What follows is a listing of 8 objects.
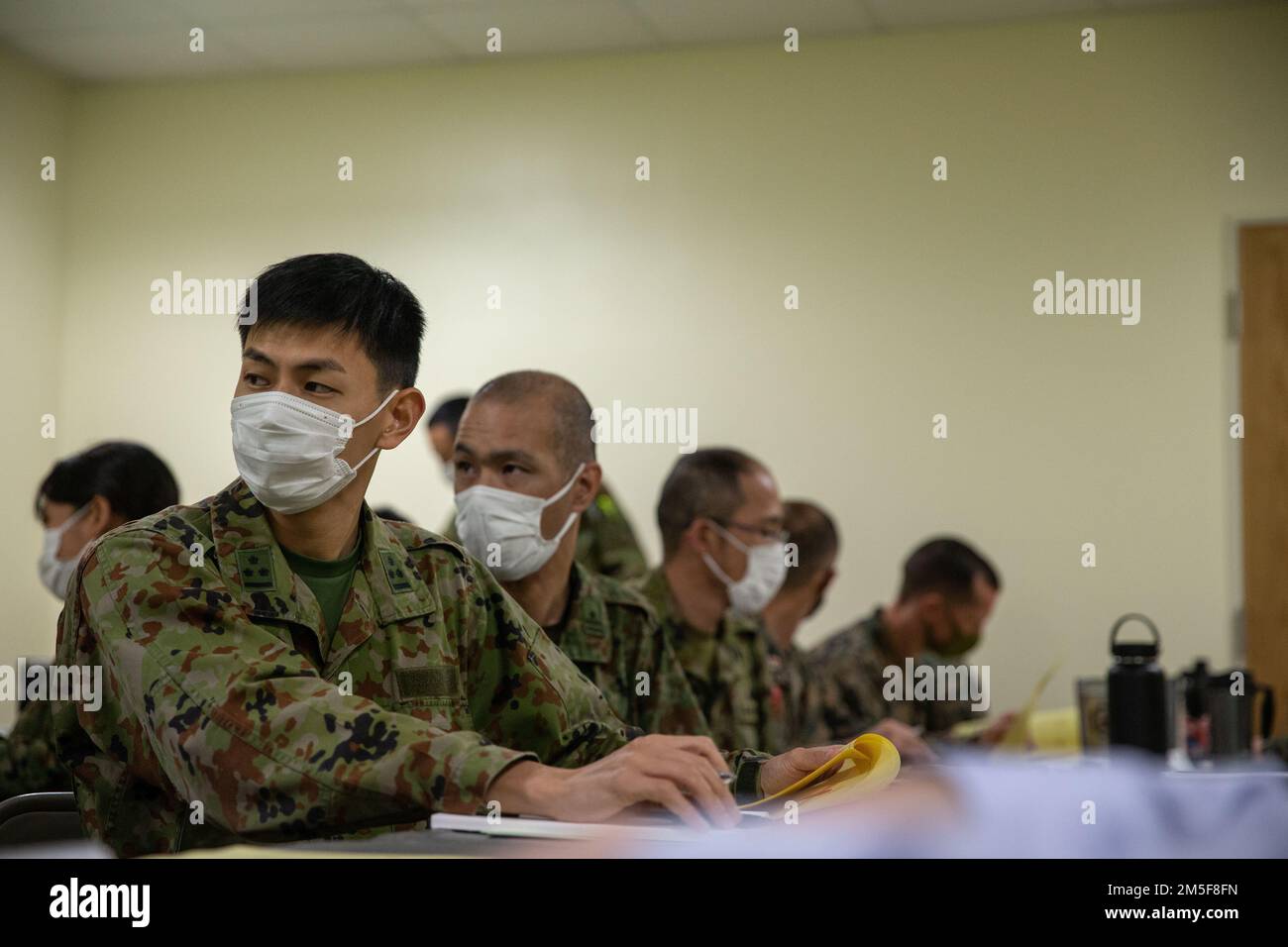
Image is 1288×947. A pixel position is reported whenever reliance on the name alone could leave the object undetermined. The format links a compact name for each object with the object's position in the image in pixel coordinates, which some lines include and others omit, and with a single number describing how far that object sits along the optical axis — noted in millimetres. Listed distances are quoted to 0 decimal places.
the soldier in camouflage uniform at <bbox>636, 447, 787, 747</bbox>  2379
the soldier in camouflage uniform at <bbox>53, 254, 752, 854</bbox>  913
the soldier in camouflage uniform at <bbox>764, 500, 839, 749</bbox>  2863
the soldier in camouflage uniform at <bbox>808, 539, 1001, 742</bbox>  3352
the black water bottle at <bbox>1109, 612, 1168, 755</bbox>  2146
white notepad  810
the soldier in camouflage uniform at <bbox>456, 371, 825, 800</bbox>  1613
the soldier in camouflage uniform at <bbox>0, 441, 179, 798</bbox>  1982
